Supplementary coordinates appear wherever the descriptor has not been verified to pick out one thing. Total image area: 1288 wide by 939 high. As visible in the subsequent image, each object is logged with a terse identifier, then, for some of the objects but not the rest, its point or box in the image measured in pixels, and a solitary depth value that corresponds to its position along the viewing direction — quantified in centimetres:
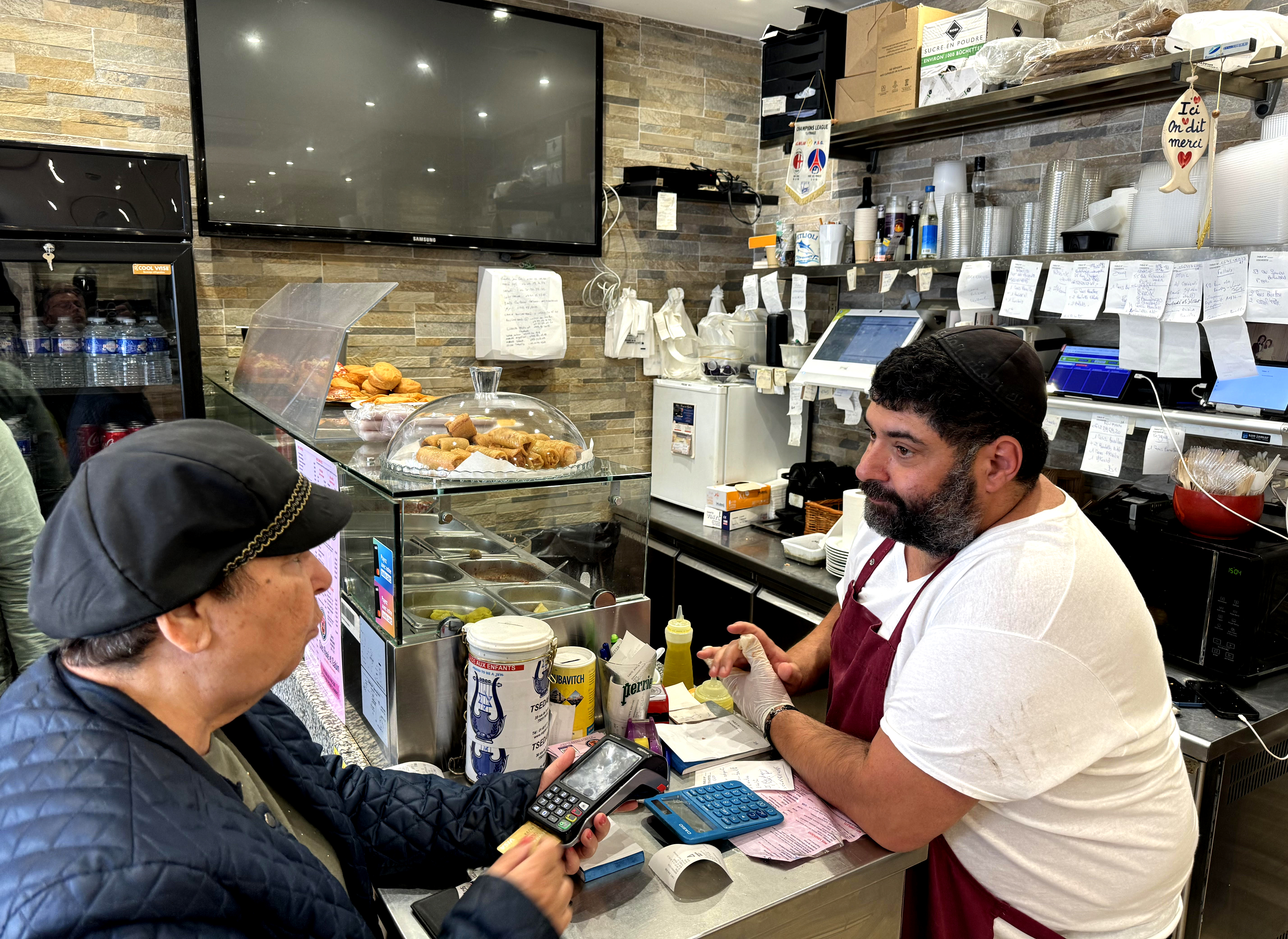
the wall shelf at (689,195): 418
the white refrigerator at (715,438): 402
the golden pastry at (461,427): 195
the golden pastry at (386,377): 324
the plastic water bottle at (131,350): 307
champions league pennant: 364
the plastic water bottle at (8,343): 291
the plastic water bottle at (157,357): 313
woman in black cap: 74
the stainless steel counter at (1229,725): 201
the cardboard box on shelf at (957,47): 309
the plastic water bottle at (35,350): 295
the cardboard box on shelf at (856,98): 350
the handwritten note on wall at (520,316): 391
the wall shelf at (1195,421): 228
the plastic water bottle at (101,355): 303
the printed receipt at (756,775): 153
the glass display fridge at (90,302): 282
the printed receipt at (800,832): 136
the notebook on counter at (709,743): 160
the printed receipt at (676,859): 128
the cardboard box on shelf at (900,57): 328
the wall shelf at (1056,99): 244
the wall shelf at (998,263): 241
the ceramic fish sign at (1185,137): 235
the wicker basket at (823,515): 351
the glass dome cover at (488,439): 172
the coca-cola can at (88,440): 306
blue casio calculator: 136
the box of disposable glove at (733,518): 387
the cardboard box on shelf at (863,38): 346
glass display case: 163
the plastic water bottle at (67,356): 300
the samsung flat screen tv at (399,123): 335
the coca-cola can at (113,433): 306
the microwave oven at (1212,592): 216
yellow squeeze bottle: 189
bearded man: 129
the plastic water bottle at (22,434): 298
